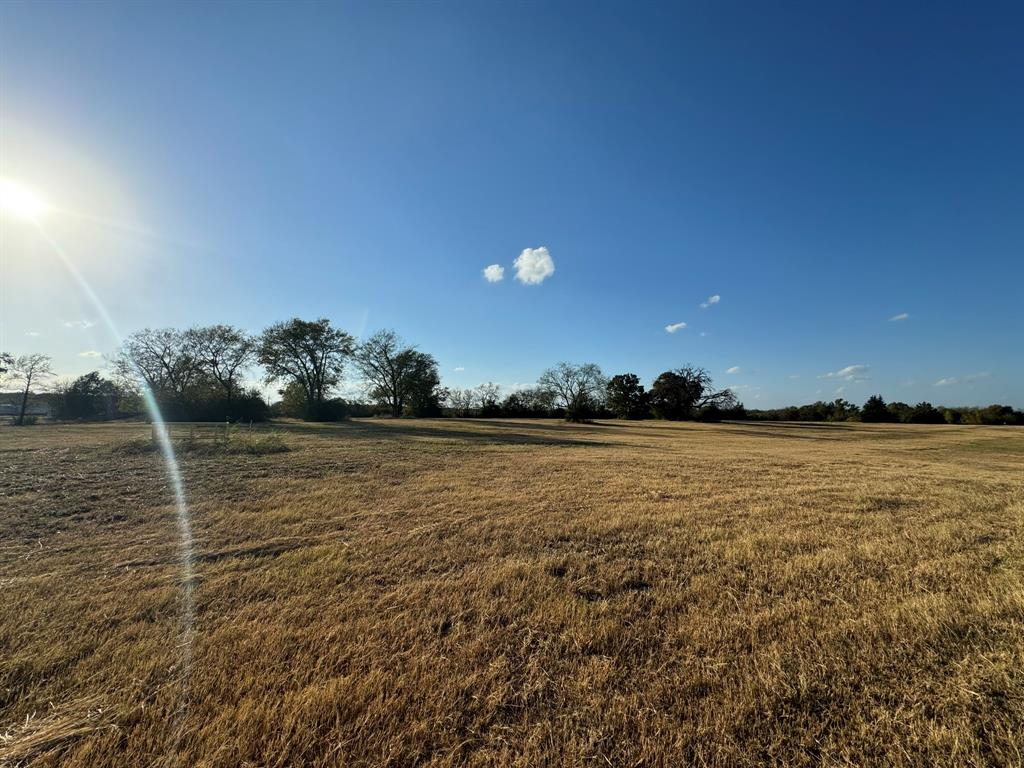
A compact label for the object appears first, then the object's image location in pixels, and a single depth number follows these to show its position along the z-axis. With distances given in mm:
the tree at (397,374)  54938
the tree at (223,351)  43875
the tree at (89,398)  42625
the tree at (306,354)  42438
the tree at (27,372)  36747
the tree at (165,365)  43750
